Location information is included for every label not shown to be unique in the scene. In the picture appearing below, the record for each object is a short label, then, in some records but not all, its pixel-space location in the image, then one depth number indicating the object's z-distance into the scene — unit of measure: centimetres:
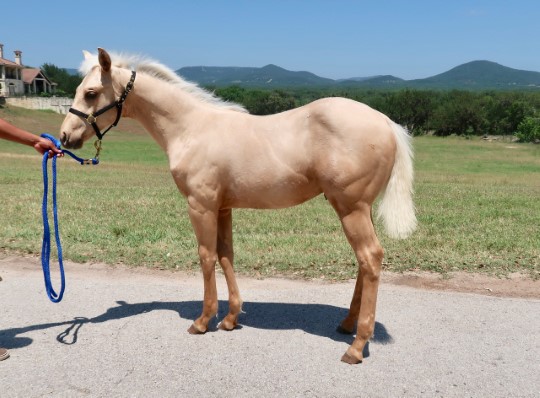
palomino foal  371
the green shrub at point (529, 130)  5089
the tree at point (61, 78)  9106
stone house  6950
